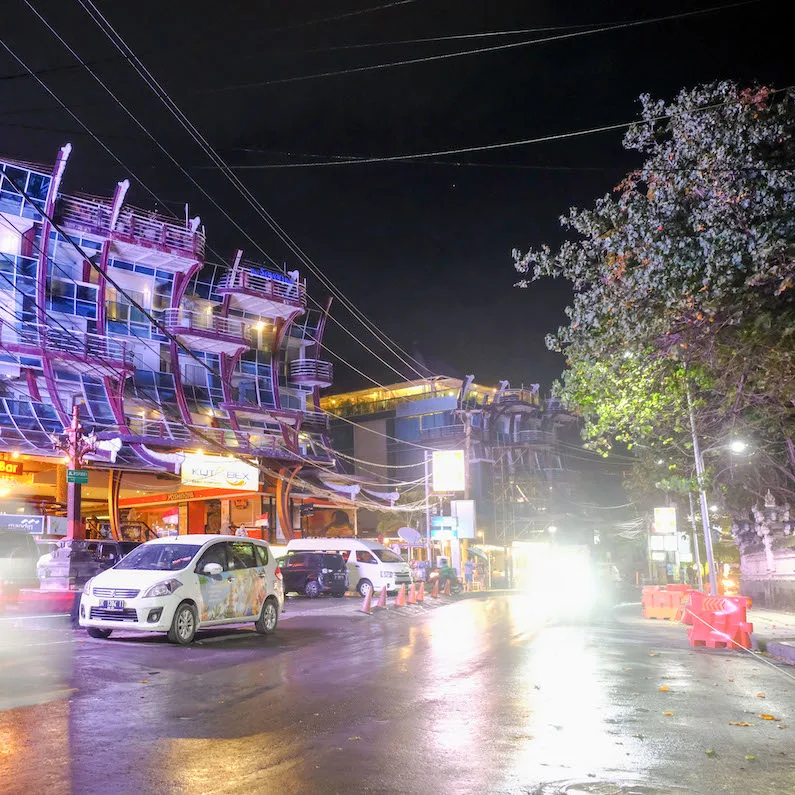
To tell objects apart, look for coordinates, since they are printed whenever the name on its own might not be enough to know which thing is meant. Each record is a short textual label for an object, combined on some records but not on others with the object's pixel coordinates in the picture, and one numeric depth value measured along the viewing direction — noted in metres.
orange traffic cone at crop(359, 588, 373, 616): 21.88
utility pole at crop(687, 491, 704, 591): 30.54
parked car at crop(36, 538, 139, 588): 19.81
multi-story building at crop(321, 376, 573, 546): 64.31
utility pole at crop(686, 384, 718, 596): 20.08
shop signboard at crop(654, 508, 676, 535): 33.58
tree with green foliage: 10.73
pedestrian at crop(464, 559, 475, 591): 43.25
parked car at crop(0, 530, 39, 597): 19.48
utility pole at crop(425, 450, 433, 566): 42.01
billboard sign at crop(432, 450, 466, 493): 43.25
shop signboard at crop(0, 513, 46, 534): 28.38
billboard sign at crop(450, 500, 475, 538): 41.94
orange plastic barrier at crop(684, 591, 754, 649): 15.44
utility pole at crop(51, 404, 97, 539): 20.95
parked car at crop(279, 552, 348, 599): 30.48
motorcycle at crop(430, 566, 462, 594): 35.46
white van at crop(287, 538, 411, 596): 31.64
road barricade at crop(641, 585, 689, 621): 23.59
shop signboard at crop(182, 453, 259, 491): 36.16
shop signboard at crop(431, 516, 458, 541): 41.00
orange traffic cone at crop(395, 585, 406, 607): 25.91
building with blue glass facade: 36.88
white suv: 13.22
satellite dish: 40.29
